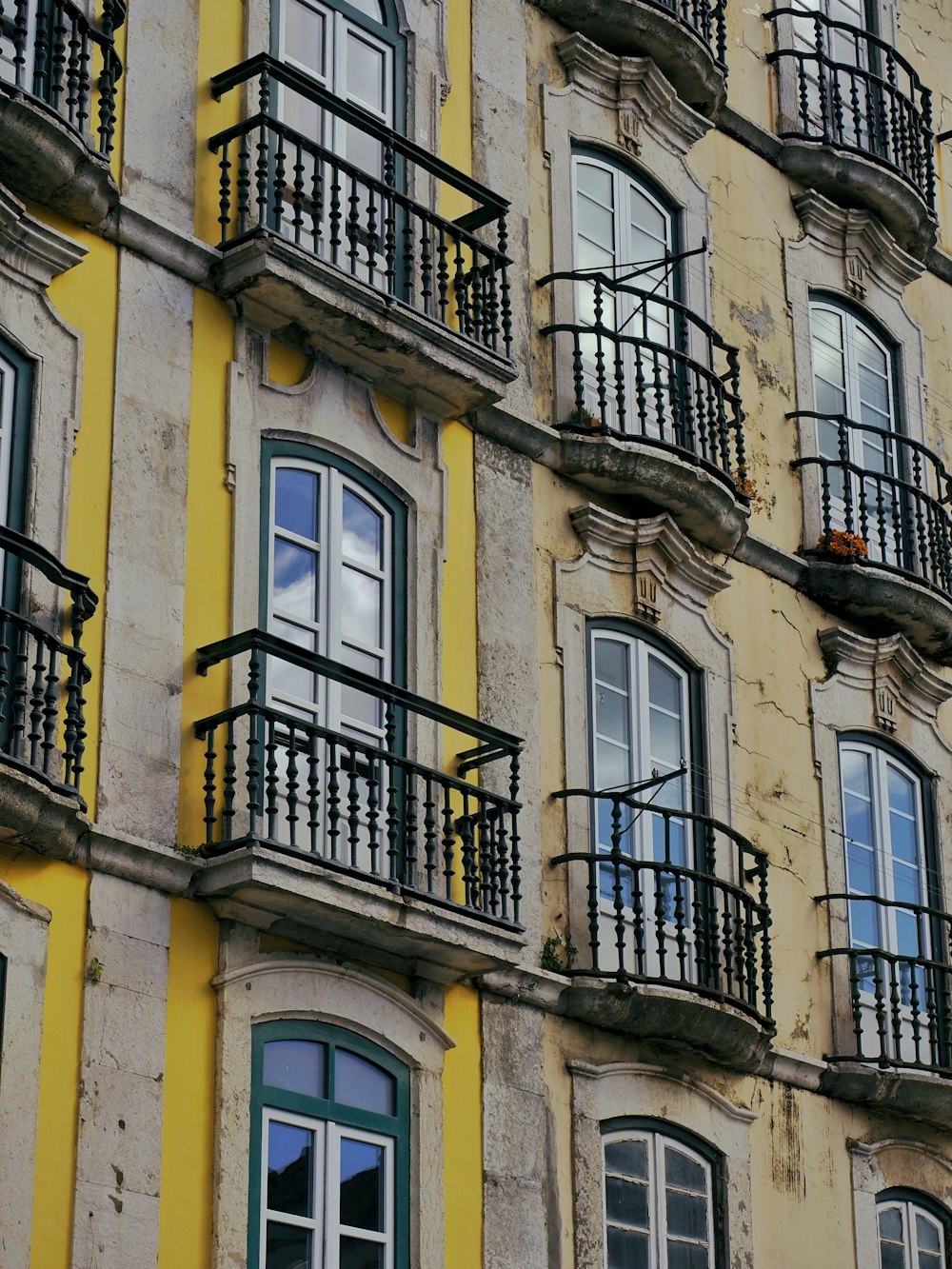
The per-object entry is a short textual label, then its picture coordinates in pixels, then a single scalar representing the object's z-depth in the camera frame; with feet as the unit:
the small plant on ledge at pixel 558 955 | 50.37
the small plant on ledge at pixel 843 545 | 61.05
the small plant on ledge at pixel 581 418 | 55.93
